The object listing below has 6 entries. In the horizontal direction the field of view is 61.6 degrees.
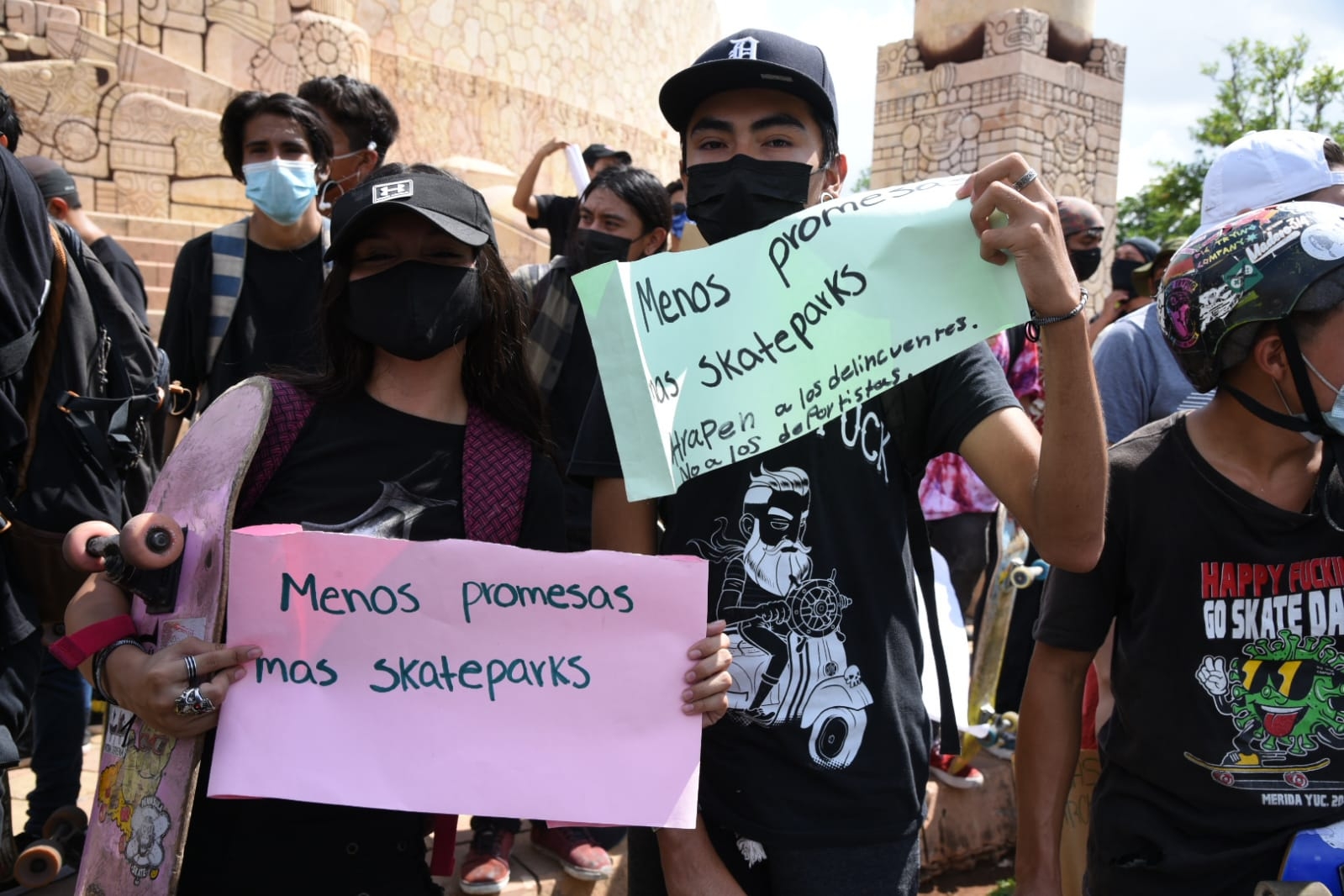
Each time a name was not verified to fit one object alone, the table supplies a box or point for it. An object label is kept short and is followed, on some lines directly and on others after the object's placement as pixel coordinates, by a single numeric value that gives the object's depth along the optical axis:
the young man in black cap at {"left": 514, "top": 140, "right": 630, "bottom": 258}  5.14
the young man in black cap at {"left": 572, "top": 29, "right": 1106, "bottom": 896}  1.58
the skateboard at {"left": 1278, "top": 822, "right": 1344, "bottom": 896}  1.72
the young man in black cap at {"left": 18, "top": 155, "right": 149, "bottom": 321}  3.95
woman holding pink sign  1.72
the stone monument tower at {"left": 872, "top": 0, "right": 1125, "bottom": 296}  14.48
